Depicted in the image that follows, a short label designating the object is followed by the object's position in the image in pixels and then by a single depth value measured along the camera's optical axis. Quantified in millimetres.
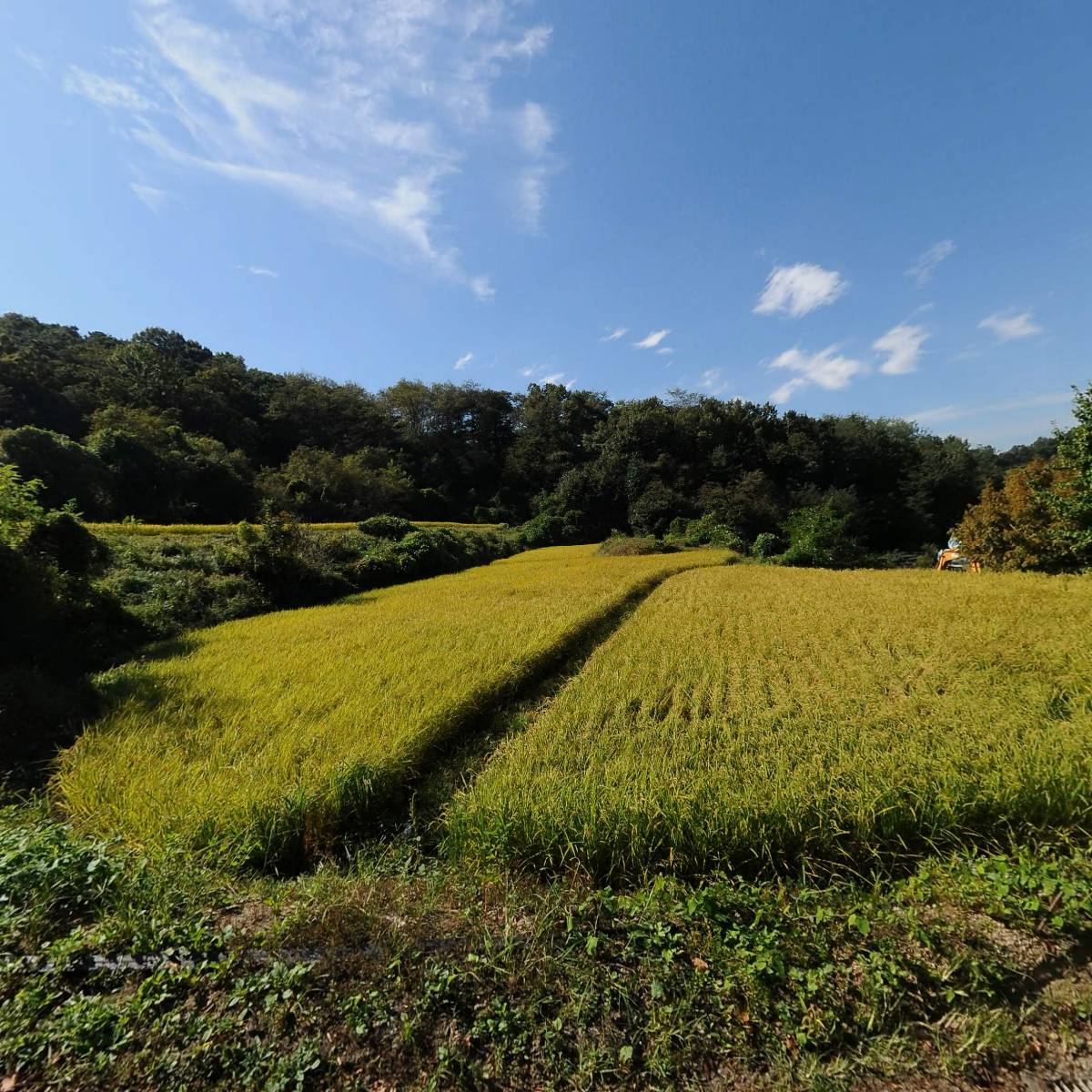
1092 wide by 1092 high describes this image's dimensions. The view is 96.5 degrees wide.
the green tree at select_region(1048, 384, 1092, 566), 10859
